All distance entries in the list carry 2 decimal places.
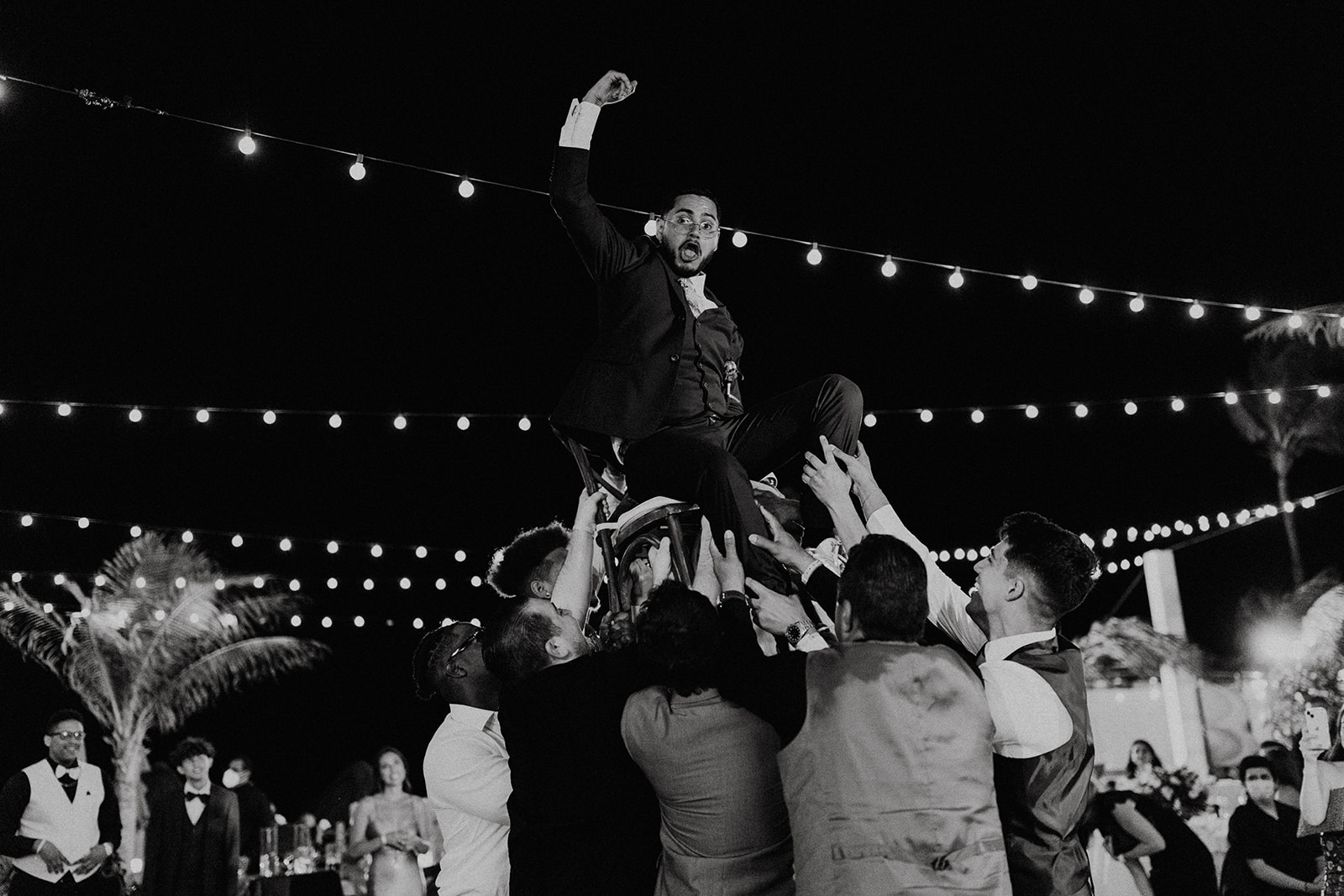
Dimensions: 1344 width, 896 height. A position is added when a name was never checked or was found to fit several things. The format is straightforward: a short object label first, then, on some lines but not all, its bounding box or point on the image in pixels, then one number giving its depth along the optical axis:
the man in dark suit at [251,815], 8.37
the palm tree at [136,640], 14.69
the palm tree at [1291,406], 14.57
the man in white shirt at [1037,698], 2.54
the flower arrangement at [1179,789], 8.34
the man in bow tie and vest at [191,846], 7.03
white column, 16.36
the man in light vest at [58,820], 5.85
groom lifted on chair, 3.31
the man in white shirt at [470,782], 3.40
